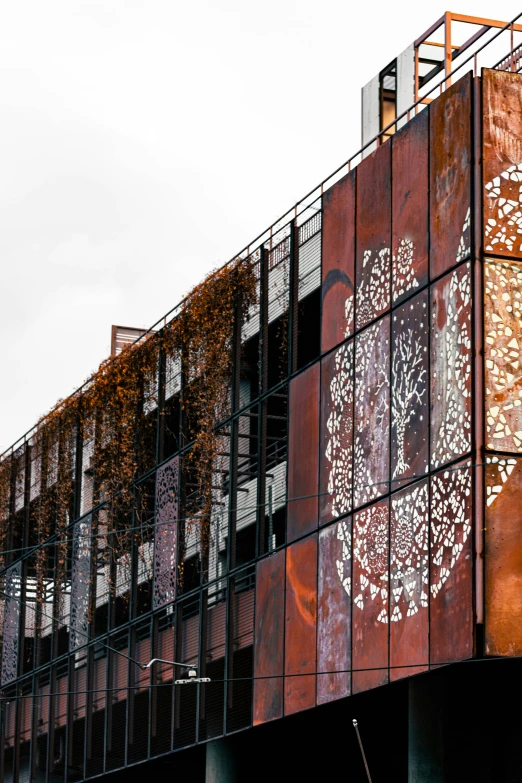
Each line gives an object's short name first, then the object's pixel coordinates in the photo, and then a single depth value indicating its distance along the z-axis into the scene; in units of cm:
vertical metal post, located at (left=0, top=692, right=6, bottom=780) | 4905
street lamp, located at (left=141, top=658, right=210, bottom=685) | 3694
